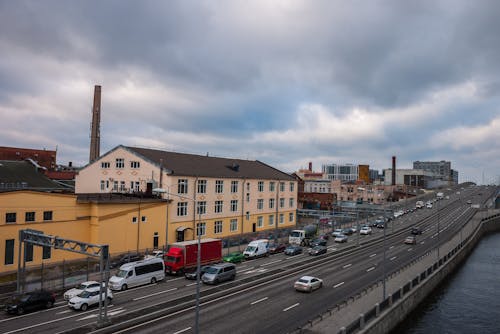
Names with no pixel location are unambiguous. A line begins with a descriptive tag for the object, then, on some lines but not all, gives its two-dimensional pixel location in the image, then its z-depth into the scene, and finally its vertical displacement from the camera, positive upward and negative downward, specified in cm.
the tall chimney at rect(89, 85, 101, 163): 8512 +1103
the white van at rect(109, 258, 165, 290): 3338 -931
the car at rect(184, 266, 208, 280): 3710 -993
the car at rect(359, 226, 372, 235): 7450 -974
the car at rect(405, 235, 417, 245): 6234 -964
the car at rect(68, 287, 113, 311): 2786 -970
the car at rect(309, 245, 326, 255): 5100 -967
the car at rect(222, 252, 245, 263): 4550 -987
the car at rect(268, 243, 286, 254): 5260 -988
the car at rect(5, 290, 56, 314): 2678 -976
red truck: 3894 -859
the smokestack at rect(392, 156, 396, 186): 18050 +883
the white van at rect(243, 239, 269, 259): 4875 -946
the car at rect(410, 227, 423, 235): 7438 -951
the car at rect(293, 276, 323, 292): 3250 -927
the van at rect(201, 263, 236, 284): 3494 -929
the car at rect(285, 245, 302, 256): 5138 -979
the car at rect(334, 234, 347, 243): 6392 -986
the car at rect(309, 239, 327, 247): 5747 -963
